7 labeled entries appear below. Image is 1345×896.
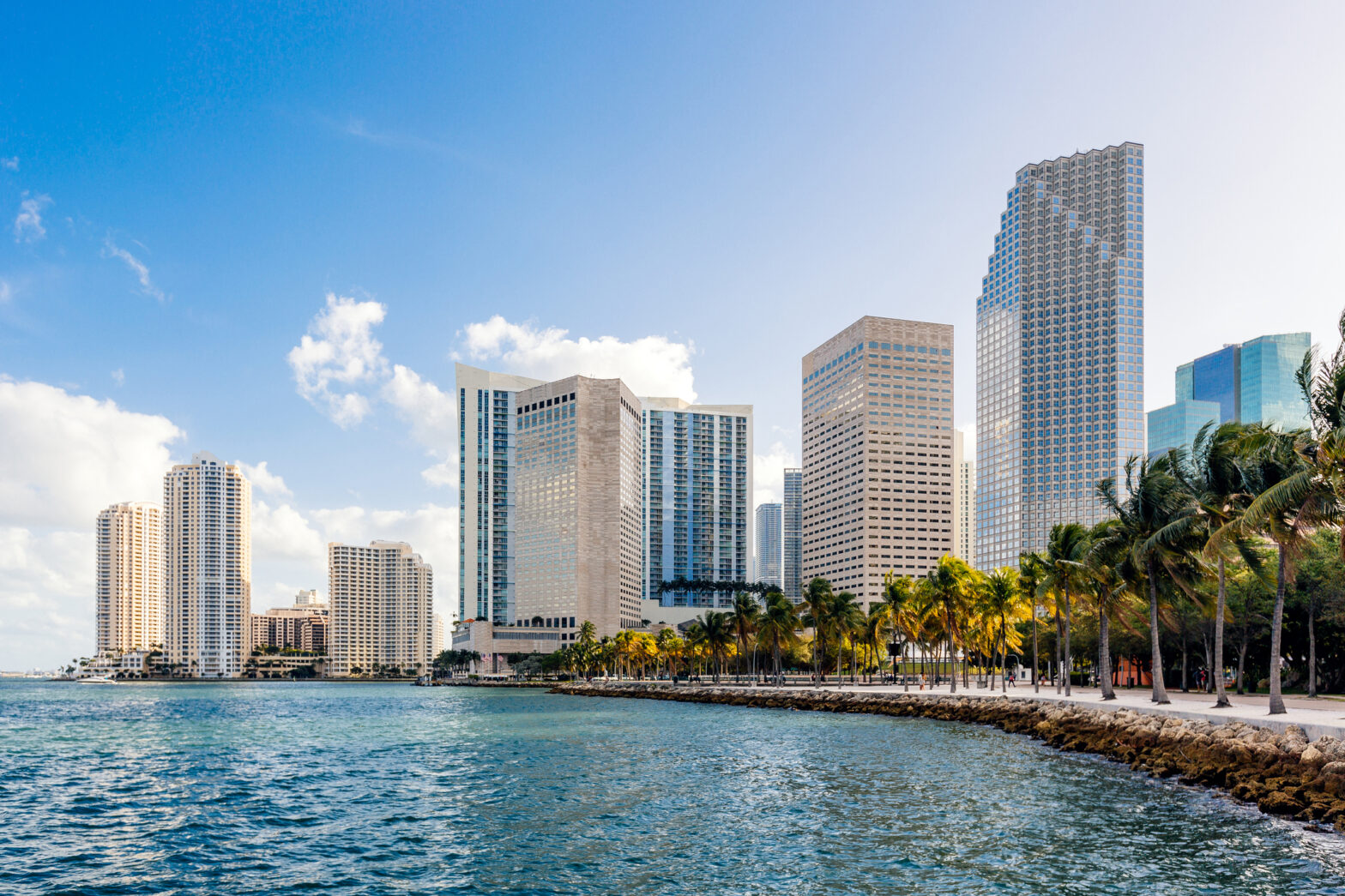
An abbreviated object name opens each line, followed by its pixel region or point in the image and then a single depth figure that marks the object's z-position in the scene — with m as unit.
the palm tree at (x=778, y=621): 126.50
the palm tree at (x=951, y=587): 94.69
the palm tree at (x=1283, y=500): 38.81
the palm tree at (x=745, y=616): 136.12
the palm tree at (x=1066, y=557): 71.31
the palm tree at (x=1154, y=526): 57.25
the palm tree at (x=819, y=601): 119.44
